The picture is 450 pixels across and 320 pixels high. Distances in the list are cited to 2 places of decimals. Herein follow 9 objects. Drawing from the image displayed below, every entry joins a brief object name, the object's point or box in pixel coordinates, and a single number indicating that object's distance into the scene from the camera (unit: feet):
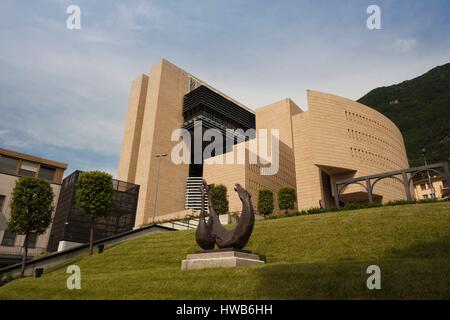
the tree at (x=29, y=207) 81.92
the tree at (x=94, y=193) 88.17
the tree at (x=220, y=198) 136.36
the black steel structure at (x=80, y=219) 144.56
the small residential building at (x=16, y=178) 144.87
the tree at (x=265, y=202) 136.98
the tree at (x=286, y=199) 139.03
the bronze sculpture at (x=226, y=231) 44.86
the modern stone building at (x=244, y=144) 176.04
